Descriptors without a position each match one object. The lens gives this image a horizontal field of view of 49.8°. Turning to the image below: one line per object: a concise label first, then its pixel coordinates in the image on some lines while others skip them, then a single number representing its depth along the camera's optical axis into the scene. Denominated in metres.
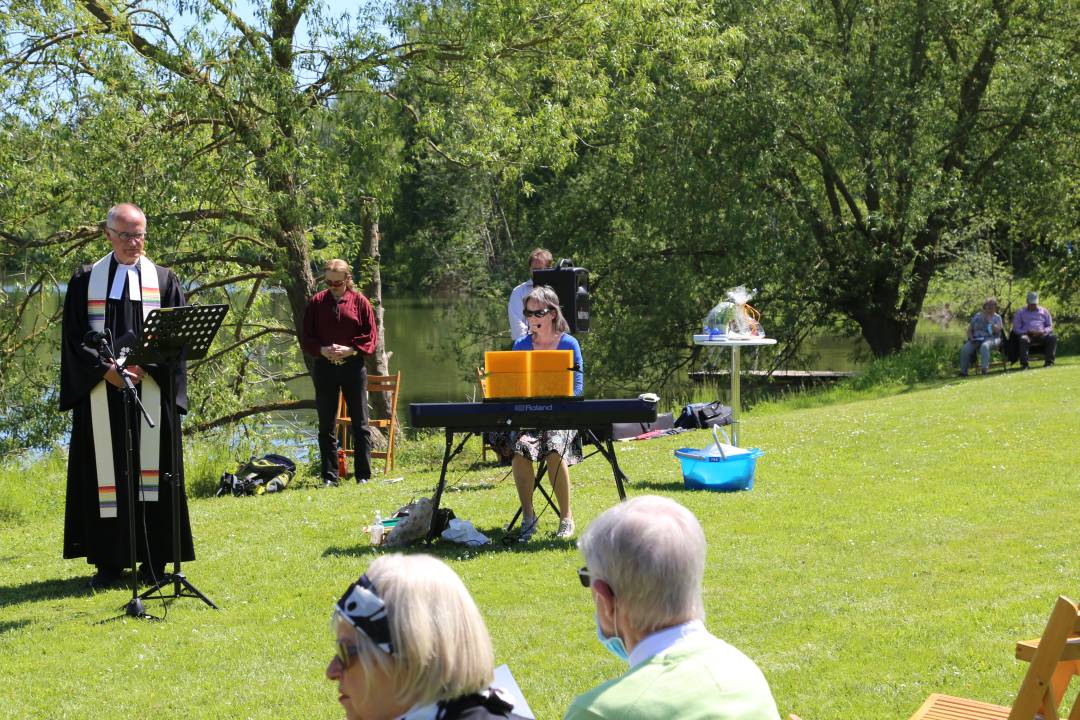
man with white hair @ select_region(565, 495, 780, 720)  2.45
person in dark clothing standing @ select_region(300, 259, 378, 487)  11.47
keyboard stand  7.73
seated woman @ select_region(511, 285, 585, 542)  7.86
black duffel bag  14.18
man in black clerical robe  7.07
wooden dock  24.64
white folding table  9.91
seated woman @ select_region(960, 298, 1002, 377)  19.94
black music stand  6.36
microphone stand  6.55
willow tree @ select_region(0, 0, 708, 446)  13.07
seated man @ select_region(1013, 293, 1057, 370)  19.89
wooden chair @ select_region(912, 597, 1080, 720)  3.06
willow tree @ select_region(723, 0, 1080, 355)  21.42
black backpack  11.59
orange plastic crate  7.45
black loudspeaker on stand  11.02
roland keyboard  7.25
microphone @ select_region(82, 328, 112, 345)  6.49
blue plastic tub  9.35
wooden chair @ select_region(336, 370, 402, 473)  13.12
